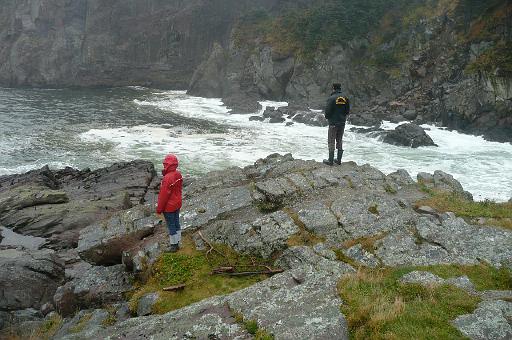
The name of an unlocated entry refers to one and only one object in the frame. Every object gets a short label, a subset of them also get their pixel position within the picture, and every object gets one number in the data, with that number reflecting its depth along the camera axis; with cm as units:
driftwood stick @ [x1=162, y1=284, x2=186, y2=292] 992
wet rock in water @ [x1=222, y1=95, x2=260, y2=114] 5553
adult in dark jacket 1550
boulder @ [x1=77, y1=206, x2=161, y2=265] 1307
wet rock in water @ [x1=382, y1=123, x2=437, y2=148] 3650
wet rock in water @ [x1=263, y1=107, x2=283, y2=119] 5035
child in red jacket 1084
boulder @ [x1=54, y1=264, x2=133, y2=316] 1160
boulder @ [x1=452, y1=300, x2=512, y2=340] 662
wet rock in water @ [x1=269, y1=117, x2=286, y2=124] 4916
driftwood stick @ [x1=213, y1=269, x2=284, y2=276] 1014
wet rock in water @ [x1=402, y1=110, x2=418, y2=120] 4562
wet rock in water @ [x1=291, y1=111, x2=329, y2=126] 4712
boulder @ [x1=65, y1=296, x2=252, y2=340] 762
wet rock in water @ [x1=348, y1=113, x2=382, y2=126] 4457
